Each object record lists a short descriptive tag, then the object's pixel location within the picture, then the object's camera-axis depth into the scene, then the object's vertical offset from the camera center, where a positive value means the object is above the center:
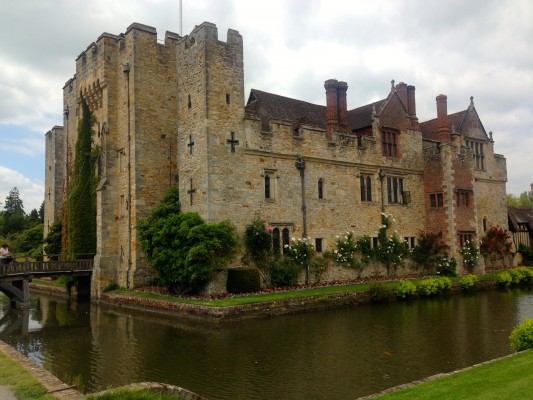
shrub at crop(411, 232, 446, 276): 32.22 -0.74
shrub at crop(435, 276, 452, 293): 26.50 -2.46
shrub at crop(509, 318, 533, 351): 11.16 -2.34
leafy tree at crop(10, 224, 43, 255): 51.59 +1.09
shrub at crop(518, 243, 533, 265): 39.66 -1.28
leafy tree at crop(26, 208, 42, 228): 72.44 +5.13
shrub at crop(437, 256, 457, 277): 31.33 -1.80
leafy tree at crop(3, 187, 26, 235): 80.94 +6.60
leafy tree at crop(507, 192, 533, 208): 82.12 +7.22
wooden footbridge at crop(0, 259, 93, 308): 25.16 -1.30
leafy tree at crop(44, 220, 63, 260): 36.81 +0.53
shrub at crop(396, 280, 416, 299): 24.66 -2.54
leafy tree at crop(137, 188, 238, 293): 22.08 -0.13
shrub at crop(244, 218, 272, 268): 24.67 +0.11
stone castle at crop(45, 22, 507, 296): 25.03 +5.46
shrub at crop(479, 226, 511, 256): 34.47 -0.33
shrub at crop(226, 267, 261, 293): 22.95 -1.76
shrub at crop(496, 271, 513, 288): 29.81 -2.57
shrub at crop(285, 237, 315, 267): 26.28 -0.45
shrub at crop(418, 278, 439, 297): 25.77 -2.58
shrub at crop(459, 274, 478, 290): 27.95 -2.50
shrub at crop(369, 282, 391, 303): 23.75 -2.56
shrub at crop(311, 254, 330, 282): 27.00 -1.34
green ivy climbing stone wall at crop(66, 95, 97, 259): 31.61 +3.32
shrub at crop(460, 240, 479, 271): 31.97 -1.14
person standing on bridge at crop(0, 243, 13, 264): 26.28 -0.32
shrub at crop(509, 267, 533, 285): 30.52 -2.43
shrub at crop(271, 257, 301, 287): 25.09 -1.59
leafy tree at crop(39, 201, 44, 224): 77.64 +6.32
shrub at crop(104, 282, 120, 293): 28.59 -2.37
